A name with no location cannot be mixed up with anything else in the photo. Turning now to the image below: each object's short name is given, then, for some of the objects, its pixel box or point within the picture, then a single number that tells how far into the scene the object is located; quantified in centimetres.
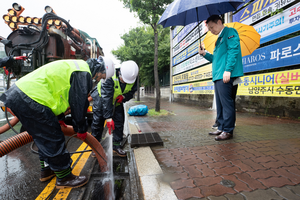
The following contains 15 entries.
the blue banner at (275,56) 421
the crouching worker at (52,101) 172
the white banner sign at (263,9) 447
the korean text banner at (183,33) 958
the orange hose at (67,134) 202
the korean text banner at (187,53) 915
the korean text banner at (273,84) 420
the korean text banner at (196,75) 810
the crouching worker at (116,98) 272
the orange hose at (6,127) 348
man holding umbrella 292
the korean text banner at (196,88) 802
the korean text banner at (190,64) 881
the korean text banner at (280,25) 420
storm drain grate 299
